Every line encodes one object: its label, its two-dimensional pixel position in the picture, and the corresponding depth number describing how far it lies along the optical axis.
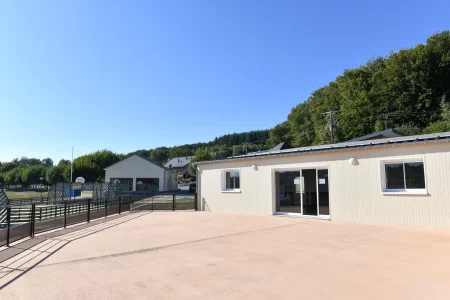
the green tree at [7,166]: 87.19
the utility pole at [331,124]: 32.25
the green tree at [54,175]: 60.31
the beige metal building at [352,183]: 8.62
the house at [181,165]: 81.56
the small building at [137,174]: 43.44
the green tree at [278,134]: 64.38
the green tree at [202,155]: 59.97
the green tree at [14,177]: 72.88
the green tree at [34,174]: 68.50
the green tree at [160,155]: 115.25
